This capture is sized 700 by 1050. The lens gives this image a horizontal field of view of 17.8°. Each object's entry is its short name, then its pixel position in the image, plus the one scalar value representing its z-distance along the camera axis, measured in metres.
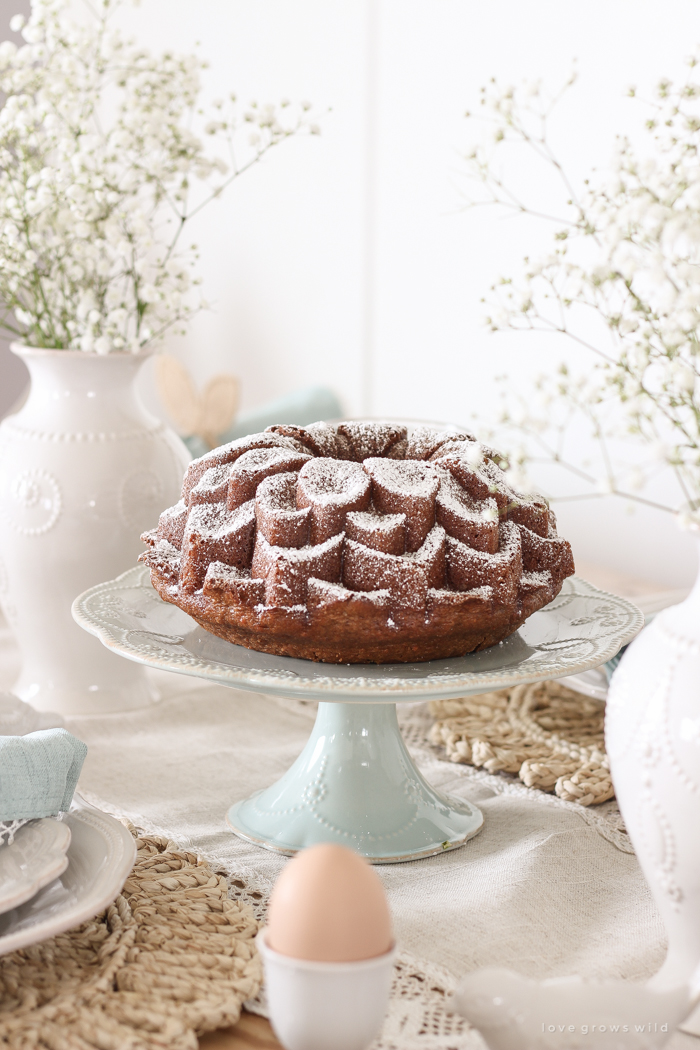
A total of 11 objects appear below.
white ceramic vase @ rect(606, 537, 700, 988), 0.82
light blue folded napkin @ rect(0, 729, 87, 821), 0.88
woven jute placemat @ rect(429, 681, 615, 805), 1.09
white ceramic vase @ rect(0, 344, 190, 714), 1.29
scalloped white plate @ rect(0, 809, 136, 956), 0.83
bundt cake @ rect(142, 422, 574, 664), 0.96
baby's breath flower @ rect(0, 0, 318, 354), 1.24
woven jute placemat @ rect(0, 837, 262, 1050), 0.82
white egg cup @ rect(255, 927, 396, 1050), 0.76
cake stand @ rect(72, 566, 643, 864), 0.95
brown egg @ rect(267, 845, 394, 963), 0.76
